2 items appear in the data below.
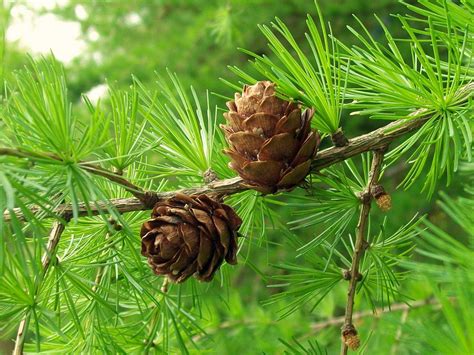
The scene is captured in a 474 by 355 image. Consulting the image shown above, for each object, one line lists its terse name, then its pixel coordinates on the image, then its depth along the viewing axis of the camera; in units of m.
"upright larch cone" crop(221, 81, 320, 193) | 0.25
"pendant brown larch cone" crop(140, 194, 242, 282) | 0.25
